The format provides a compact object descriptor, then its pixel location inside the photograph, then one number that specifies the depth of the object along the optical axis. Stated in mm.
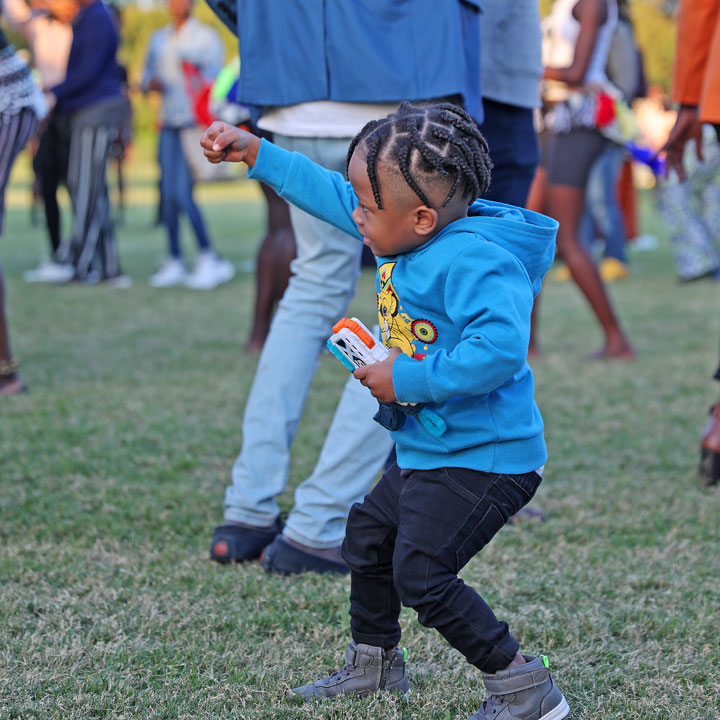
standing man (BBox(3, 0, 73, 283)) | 8367
